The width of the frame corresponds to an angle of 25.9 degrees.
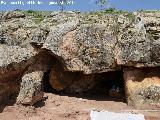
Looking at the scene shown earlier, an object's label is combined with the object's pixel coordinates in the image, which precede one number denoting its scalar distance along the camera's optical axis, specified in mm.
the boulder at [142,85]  11797
